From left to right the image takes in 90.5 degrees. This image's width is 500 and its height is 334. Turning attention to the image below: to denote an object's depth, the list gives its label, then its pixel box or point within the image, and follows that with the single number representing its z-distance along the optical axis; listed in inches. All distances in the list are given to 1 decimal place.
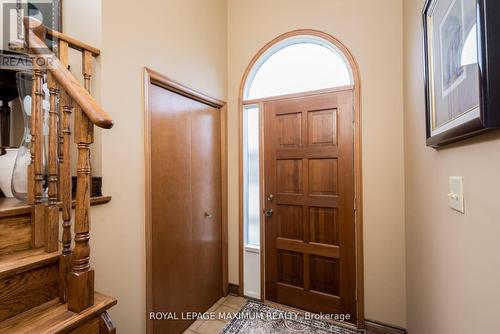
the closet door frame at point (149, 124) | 66.1
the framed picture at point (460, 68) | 23.0
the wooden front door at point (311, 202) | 83.5
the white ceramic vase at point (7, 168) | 51.6
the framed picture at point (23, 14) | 65.7
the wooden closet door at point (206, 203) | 86.7
